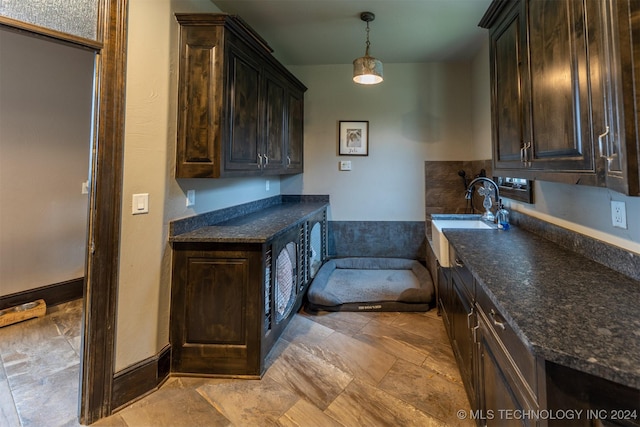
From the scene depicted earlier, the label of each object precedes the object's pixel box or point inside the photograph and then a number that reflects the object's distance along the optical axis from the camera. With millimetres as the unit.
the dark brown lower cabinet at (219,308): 1841
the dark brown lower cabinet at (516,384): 683
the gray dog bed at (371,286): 2807
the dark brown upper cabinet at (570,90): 861
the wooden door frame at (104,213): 1511
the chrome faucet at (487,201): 2418
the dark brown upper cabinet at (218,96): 1916
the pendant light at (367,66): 2576
